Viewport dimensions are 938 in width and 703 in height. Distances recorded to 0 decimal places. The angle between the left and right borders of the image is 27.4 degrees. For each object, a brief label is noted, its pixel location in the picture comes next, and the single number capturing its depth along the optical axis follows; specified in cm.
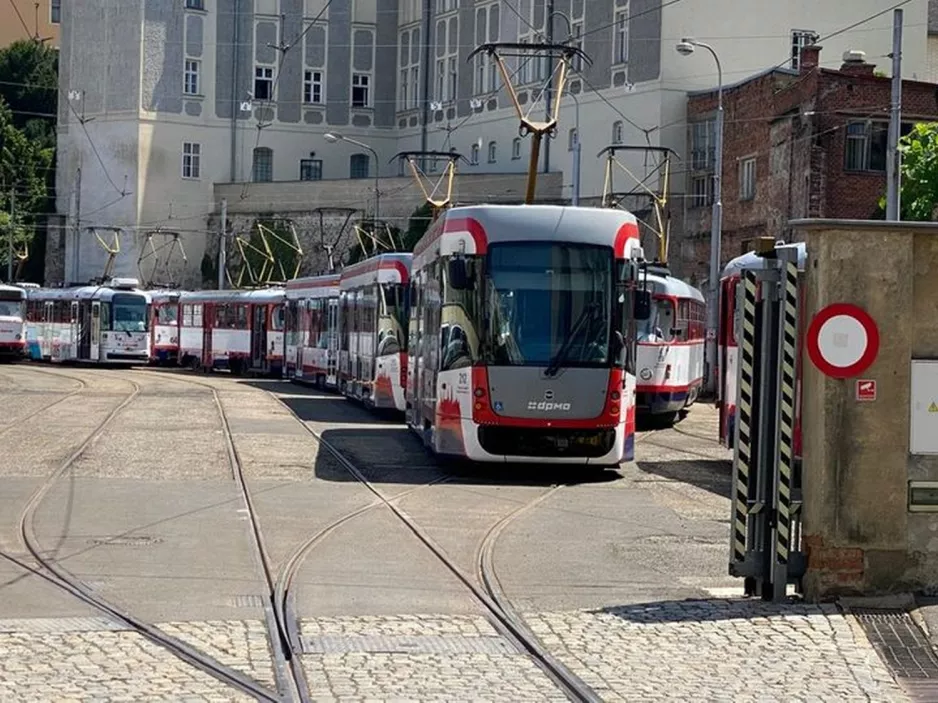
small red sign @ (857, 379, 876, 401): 1214
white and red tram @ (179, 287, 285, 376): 5700
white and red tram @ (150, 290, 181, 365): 6494
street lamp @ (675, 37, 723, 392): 4853
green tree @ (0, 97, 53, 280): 9306
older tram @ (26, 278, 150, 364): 6259
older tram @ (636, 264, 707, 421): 3431
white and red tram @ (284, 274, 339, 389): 4531
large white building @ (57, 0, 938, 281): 8144
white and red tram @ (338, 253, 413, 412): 3262
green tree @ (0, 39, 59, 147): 10156
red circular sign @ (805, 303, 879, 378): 1206
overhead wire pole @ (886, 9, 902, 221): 3662
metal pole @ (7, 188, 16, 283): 8756
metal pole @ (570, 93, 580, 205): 5706
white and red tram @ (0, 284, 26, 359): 6425
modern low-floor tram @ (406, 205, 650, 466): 2112
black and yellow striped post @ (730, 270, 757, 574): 1241
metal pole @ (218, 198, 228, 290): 8044
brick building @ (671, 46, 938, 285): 5391
